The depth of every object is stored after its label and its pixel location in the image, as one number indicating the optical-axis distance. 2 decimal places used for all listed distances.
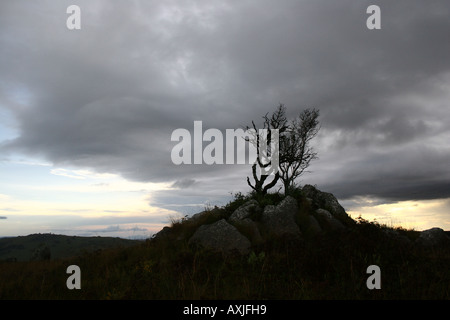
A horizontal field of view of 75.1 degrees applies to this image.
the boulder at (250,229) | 15.51
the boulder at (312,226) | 16.79
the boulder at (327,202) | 20.56
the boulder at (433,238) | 19.11
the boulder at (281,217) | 16.56
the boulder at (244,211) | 17.58
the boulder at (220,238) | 14.31
